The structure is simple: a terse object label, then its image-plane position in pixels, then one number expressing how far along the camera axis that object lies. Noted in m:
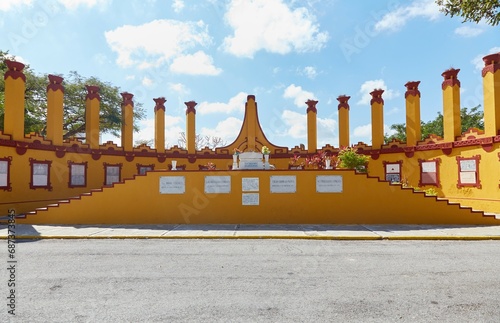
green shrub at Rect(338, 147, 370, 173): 14.30
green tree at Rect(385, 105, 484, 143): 30.91
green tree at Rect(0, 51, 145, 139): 22.04
